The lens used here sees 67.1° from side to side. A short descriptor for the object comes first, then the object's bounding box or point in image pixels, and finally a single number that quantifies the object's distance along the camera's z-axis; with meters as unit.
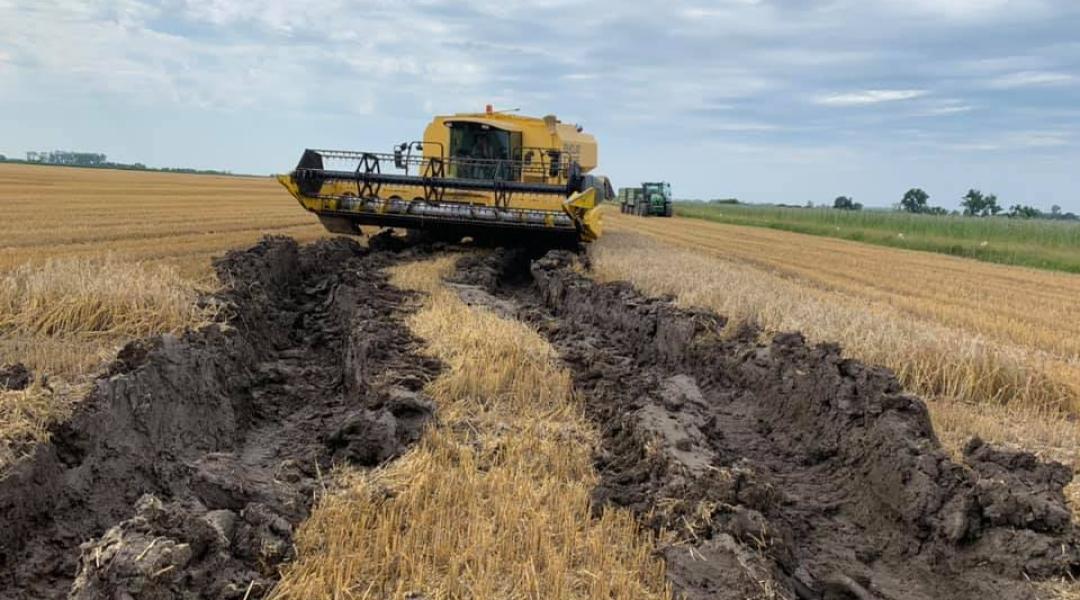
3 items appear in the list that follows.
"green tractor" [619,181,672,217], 46.00
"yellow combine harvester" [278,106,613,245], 13.68
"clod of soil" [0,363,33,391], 4.39
